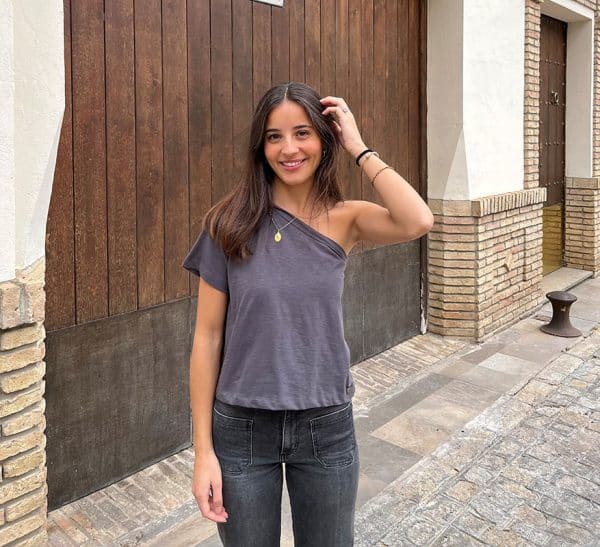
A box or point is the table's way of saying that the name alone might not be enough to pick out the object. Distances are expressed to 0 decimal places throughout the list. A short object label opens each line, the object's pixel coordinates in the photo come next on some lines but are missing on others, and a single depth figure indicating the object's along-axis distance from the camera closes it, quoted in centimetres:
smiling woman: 169
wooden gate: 314
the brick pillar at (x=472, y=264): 589
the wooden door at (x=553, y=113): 786
